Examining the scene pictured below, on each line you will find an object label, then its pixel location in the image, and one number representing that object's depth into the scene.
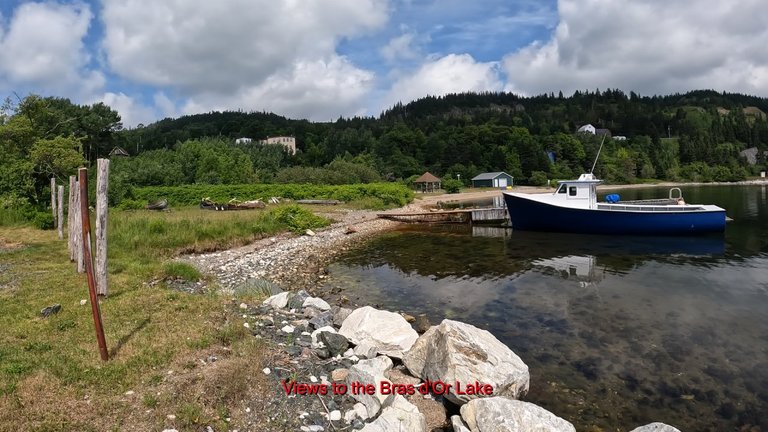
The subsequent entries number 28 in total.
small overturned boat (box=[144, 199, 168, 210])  41.28
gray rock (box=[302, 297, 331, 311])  11.30
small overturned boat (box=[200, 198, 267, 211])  41.72
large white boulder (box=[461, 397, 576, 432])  5.82
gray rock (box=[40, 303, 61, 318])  8.77
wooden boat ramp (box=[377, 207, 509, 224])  38.03
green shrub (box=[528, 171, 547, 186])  95.62
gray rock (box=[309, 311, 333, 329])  9.73
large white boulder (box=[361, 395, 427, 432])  5.65
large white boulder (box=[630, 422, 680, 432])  5.89
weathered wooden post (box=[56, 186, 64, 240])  18.94
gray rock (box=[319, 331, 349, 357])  8.29
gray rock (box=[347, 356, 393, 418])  6.29
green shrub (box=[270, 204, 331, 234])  29.48
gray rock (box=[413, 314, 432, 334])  11.55
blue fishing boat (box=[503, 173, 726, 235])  28.30
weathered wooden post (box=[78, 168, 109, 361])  6.78
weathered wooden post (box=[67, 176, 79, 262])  14.27
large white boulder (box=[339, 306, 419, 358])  8.62
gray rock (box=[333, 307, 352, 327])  10.35
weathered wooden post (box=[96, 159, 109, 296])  8.78
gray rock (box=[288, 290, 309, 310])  11.12
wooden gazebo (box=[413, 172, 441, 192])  80.12
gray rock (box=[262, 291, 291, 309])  10.95
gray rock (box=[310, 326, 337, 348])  8.68
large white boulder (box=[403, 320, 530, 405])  6.98
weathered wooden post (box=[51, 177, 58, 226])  21.69
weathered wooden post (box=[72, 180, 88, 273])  12.31
